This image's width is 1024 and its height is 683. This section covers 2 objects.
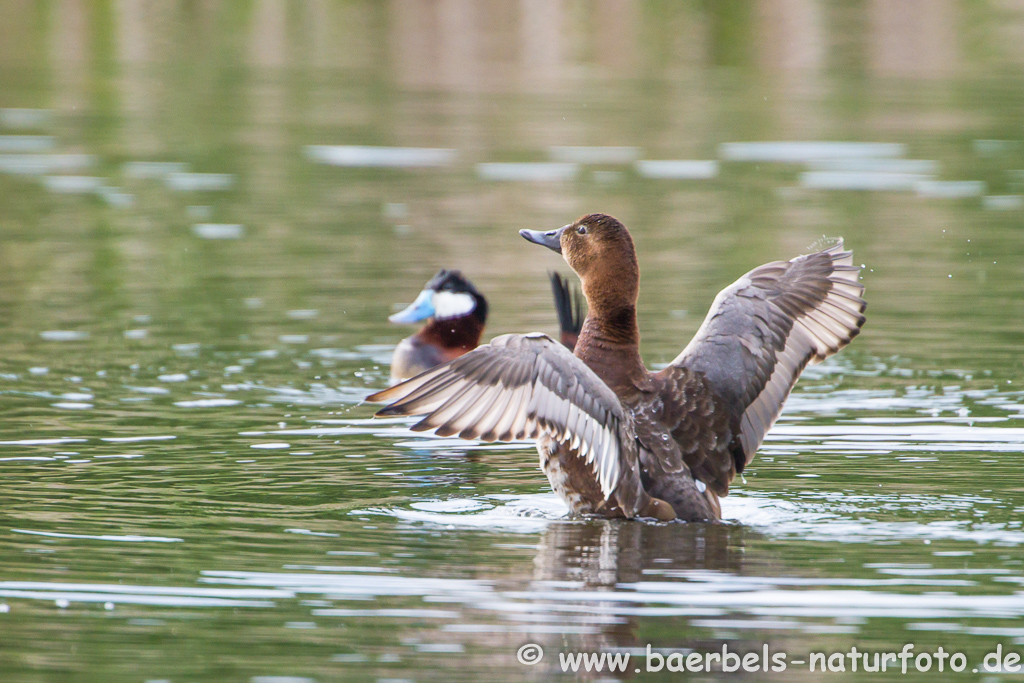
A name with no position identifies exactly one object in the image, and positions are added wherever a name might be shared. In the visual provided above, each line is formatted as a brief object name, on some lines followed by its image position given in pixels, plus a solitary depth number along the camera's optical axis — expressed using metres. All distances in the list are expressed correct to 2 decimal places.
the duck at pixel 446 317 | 21.42
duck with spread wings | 12.66
